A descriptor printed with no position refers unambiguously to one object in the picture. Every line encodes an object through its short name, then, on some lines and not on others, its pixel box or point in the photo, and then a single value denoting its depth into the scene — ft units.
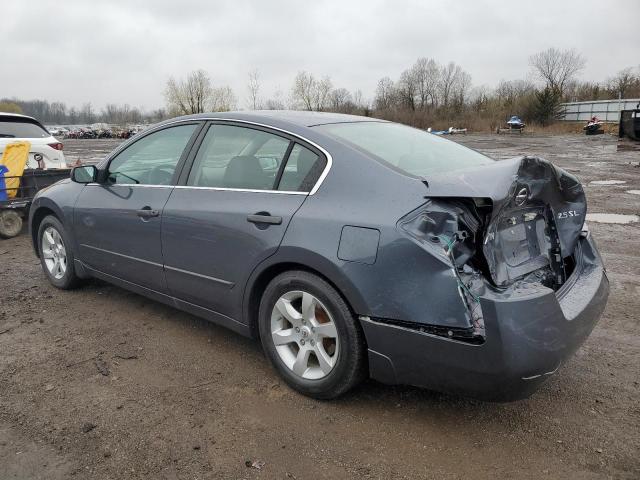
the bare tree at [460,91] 245.24
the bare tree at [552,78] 249.14
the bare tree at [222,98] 255.72
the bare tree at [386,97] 241.88
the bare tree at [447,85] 252.42
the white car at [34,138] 27.02
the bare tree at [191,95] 254.98
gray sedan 7.46
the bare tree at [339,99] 238.46
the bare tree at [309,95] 241.35
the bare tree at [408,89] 242.17
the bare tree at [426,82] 249.96
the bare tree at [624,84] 188.96
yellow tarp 23.16
